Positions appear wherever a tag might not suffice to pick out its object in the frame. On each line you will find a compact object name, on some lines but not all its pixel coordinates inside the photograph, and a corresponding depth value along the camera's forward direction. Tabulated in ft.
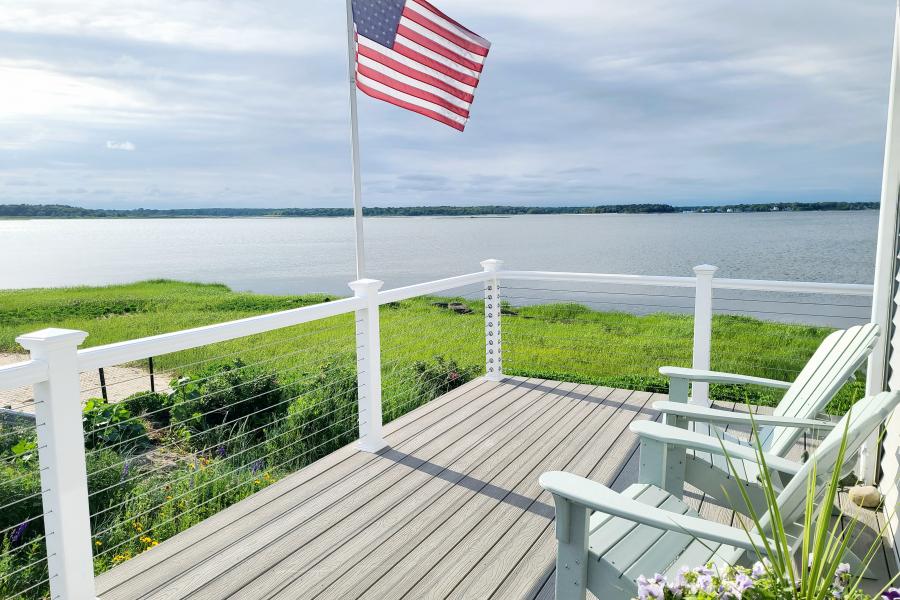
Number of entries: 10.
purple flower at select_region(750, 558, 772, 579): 4.29
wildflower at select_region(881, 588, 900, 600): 3.84
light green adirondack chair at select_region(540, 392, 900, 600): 5.52
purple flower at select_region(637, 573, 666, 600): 4.22
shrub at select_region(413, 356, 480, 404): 21.46
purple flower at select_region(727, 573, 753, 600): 3.97
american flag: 14.02
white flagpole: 13.20
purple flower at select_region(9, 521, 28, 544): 12.12
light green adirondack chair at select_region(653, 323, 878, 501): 7.98
